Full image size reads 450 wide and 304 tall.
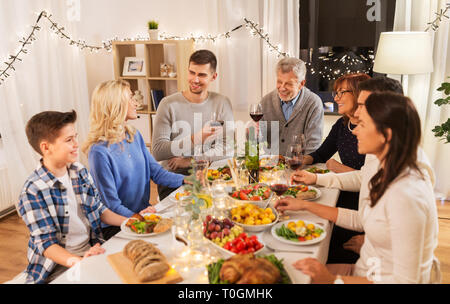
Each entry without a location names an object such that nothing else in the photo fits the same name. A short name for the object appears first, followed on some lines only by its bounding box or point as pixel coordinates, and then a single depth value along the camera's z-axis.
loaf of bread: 1.25
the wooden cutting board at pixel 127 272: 1.26
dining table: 1.29
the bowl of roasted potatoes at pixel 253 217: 1.60
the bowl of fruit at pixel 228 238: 1.40
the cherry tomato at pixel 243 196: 1.85
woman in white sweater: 1.26
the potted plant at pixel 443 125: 3.21
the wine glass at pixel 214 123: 2.54
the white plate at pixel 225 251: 1.38
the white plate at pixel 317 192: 1.97
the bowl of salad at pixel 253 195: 1.82
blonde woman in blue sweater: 2.02
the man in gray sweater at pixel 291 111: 3.05
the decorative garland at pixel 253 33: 3.65
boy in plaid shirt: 1.60
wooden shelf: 4.32
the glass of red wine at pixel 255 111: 2.35
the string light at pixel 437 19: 3.56
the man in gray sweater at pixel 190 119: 2.79
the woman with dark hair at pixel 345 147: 2.33
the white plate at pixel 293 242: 1.48
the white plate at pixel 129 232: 1.56
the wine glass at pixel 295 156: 2.02
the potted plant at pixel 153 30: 4.39
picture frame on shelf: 4.62
